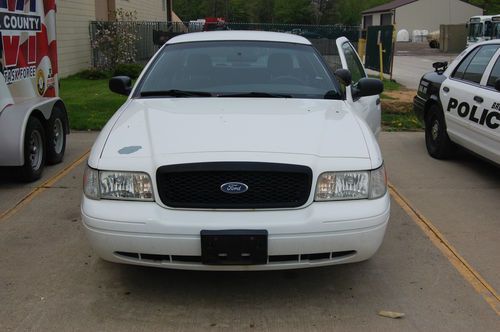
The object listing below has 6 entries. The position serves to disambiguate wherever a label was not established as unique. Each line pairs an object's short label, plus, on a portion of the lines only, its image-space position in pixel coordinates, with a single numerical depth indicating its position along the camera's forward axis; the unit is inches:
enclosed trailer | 231.5
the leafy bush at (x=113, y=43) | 736.3
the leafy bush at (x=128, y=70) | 686.5
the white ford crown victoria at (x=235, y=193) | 127.5
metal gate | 715.3
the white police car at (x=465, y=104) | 241.9
